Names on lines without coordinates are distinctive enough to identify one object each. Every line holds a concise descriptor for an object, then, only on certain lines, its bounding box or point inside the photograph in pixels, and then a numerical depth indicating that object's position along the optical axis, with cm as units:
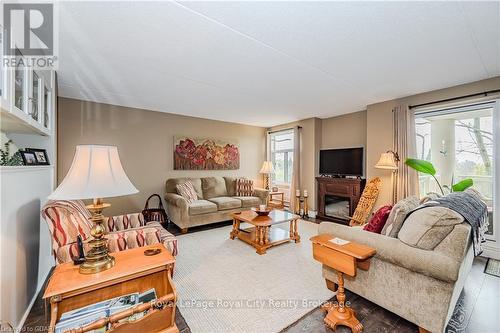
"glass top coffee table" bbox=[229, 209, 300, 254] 312
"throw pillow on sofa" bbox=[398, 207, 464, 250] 146
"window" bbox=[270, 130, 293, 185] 615
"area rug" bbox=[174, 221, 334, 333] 175
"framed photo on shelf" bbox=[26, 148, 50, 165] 241
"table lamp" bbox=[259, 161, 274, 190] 536
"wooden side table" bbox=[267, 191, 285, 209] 577
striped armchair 168
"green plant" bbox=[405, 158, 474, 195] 304
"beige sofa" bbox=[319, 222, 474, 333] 140
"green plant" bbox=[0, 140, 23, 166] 186
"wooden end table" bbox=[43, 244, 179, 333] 121
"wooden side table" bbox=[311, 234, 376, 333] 159
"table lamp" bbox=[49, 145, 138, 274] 131
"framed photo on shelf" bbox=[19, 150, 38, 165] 221
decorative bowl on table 343
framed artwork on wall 498
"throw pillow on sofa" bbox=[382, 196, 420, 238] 173
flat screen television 455
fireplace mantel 438
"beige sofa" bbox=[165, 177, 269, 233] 394
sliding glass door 315
